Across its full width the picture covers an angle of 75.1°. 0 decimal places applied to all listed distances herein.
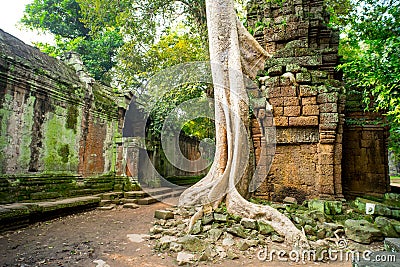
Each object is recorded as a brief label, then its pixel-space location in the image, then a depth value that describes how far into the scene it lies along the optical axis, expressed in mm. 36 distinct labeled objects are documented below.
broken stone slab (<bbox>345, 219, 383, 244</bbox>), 3125
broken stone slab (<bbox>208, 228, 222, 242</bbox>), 3180
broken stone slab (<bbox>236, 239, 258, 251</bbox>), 2943
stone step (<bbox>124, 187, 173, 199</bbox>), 7039
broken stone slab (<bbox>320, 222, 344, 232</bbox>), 3386
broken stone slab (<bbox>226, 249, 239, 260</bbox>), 2760
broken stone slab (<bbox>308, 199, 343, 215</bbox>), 3955
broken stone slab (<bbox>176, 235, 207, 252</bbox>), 2928
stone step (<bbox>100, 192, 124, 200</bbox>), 6562
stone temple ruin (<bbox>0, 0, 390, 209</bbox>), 4715
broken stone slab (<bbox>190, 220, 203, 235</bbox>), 3363
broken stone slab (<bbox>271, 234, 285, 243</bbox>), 3105
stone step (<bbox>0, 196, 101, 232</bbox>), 3932
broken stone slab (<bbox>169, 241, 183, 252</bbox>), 2954
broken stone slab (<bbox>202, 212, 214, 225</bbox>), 3578
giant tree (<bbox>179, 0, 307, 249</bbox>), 3875
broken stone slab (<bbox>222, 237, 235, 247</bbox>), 3053
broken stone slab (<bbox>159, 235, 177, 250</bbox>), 3074
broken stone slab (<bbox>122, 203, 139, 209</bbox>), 6438
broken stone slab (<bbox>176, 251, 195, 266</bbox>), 2643
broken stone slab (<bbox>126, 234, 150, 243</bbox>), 3540
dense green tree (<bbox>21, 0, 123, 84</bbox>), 13500
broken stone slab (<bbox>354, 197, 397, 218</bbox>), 3588
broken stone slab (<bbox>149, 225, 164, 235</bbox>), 3734
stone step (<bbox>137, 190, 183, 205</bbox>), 6828
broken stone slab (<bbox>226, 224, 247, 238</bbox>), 3204
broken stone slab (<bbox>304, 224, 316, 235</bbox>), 3260
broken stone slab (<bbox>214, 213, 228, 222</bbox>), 3569
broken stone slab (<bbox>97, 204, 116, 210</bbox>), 6031
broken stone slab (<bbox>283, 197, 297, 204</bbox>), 4673
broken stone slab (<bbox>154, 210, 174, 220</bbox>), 4432
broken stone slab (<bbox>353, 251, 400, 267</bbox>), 1559
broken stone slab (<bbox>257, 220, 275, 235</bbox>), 3262
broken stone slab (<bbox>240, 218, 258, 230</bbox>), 3378
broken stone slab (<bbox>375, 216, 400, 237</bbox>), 3163
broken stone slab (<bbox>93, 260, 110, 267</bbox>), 2666
